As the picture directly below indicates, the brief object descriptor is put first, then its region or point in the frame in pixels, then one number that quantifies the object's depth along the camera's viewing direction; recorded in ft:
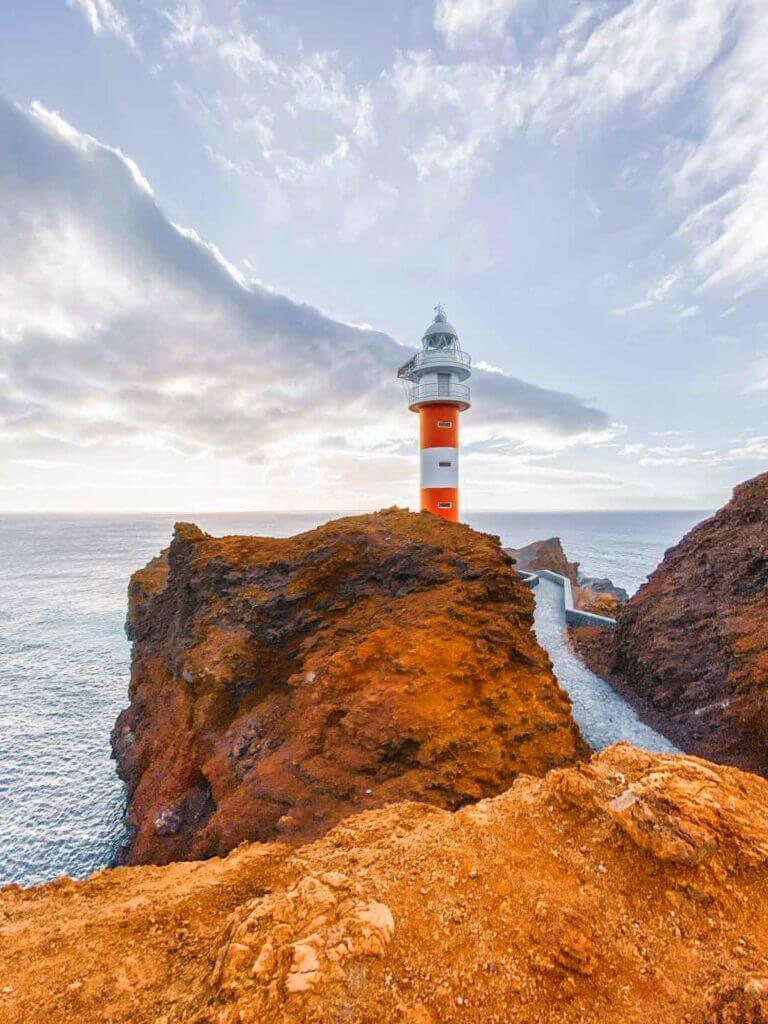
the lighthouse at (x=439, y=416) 68.13
